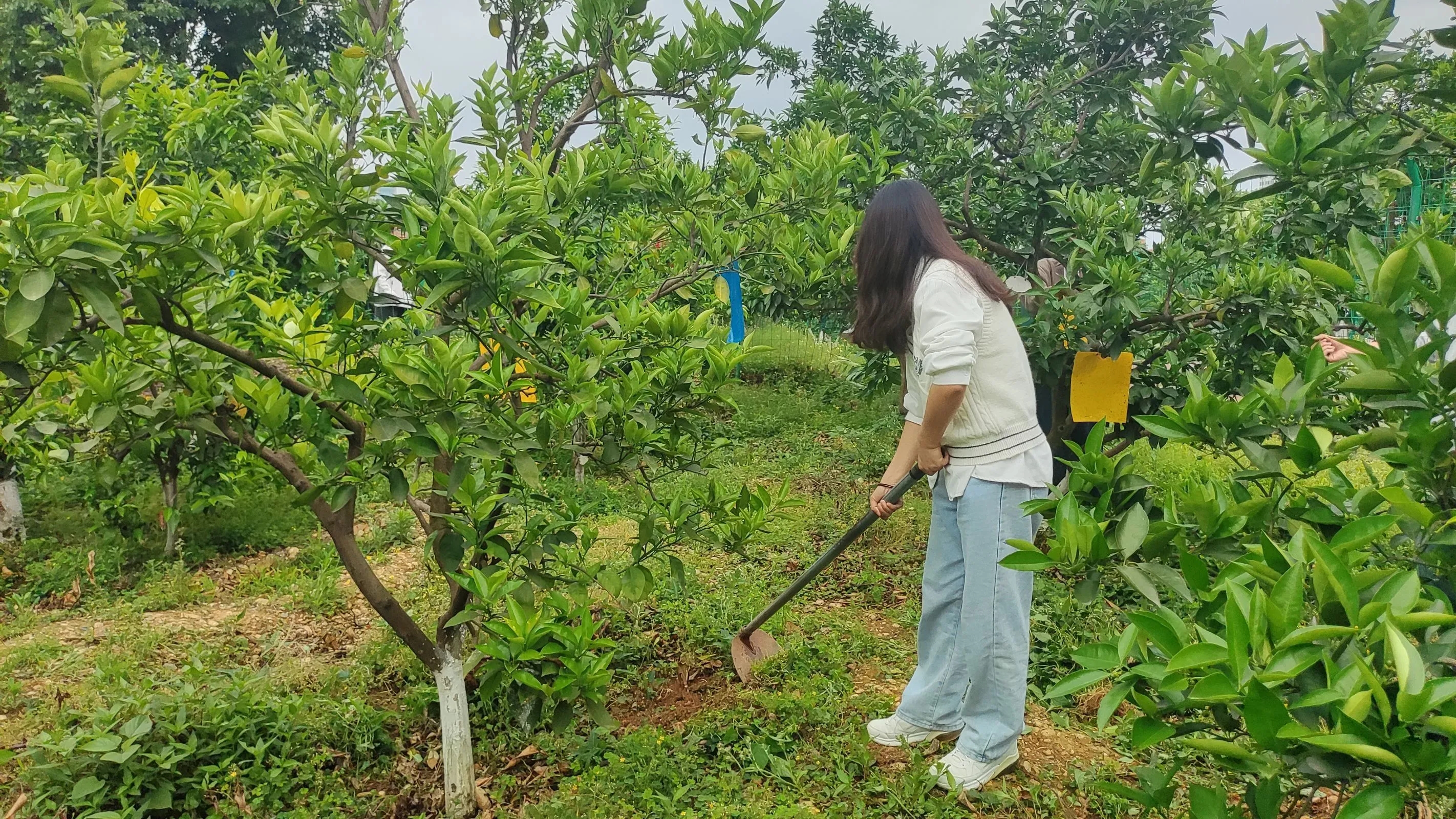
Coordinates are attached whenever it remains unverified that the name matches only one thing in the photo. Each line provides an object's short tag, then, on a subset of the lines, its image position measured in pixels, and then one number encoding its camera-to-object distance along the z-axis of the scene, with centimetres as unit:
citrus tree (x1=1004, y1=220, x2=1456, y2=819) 85
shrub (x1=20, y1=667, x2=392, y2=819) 216
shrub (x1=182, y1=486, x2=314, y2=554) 445
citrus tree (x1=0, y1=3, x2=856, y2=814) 168
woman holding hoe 226
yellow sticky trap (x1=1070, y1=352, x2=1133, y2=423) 300
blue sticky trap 442
